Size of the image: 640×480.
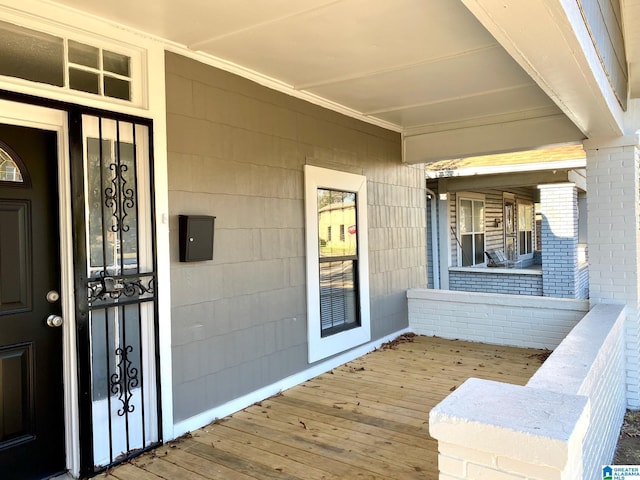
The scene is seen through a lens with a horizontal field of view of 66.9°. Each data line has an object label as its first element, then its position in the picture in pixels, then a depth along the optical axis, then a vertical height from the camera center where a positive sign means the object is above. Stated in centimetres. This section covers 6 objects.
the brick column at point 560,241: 850 -10
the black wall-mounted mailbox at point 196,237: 324 +5
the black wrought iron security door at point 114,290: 276 -26
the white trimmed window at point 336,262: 454 -21
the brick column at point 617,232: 451 +1
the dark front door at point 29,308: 257 -32
